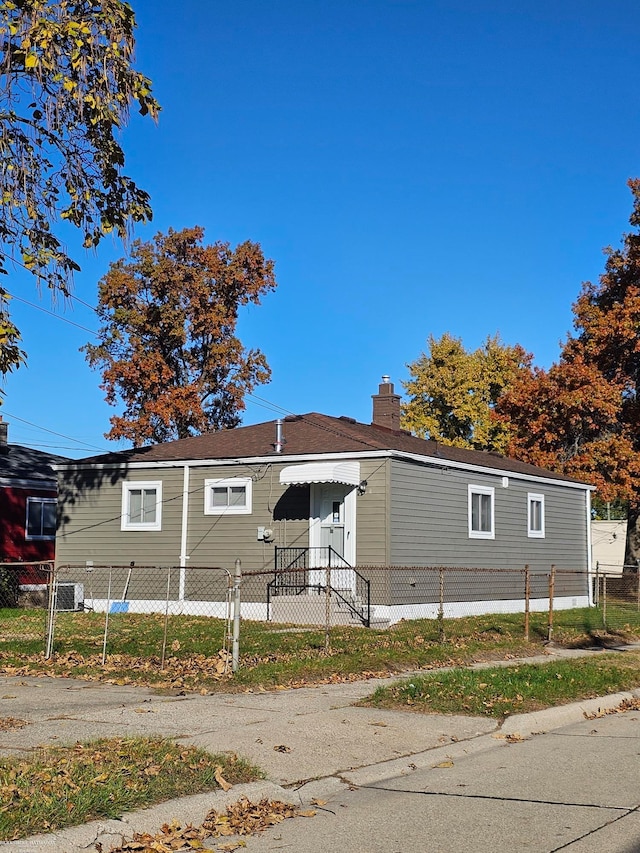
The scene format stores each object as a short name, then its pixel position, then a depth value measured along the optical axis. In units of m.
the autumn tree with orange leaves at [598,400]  36.34
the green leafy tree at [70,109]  12.00
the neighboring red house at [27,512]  31.95
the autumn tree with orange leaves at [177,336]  40.41
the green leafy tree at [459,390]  52.25
